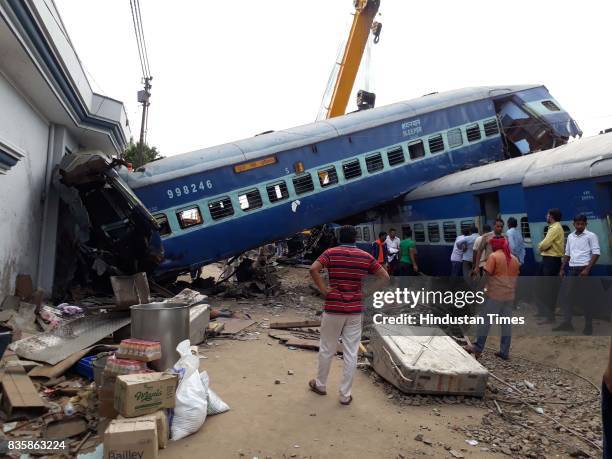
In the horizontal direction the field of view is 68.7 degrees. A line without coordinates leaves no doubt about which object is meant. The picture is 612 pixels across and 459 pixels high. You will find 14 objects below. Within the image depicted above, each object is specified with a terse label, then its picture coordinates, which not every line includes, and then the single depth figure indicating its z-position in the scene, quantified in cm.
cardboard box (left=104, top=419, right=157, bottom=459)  285
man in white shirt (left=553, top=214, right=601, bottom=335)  643
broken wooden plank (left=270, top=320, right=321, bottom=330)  799
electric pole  1991
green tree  3127
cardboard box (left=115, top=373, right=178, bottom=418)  322
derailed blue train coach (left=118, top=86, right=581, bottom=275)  1100
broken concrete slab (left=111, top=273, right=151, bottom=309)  644
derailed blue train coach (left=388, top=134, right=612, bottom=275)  721
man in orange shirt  574
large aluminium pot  442
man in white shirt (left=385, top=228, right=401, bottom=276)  1143
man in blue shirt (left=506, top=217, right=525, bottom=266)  854
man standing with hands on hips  439
